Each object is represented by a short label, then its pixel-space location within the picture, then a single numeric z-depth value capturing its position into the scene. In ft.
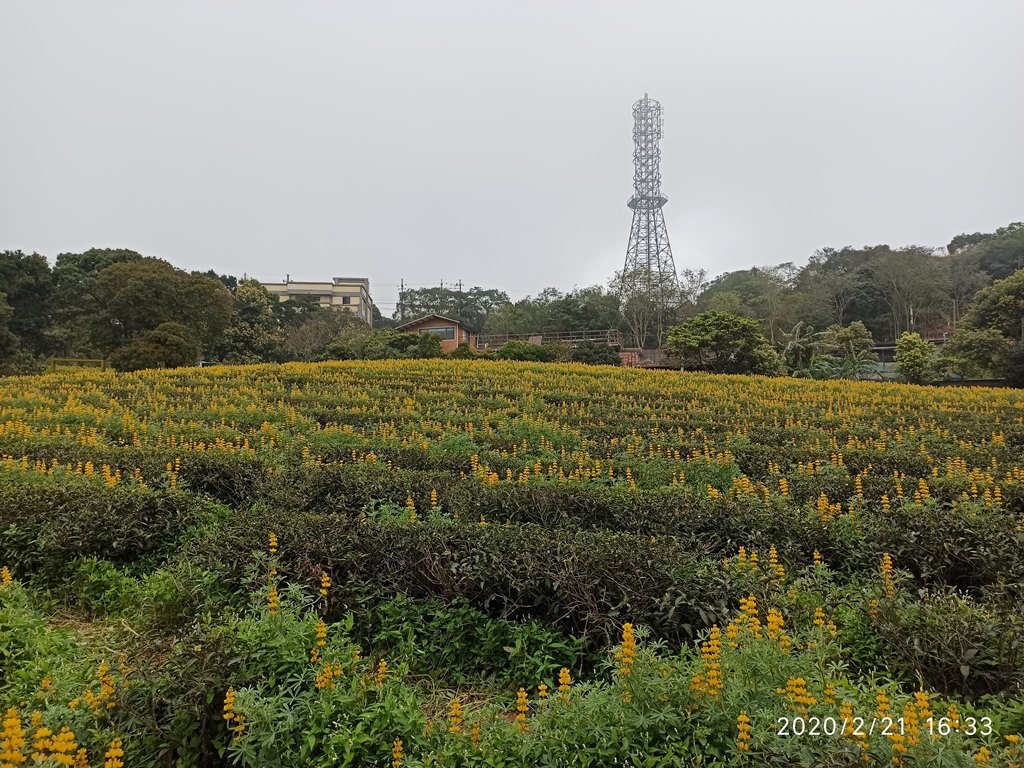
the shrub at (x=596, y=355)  88.12
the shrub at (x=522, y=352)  81.15
